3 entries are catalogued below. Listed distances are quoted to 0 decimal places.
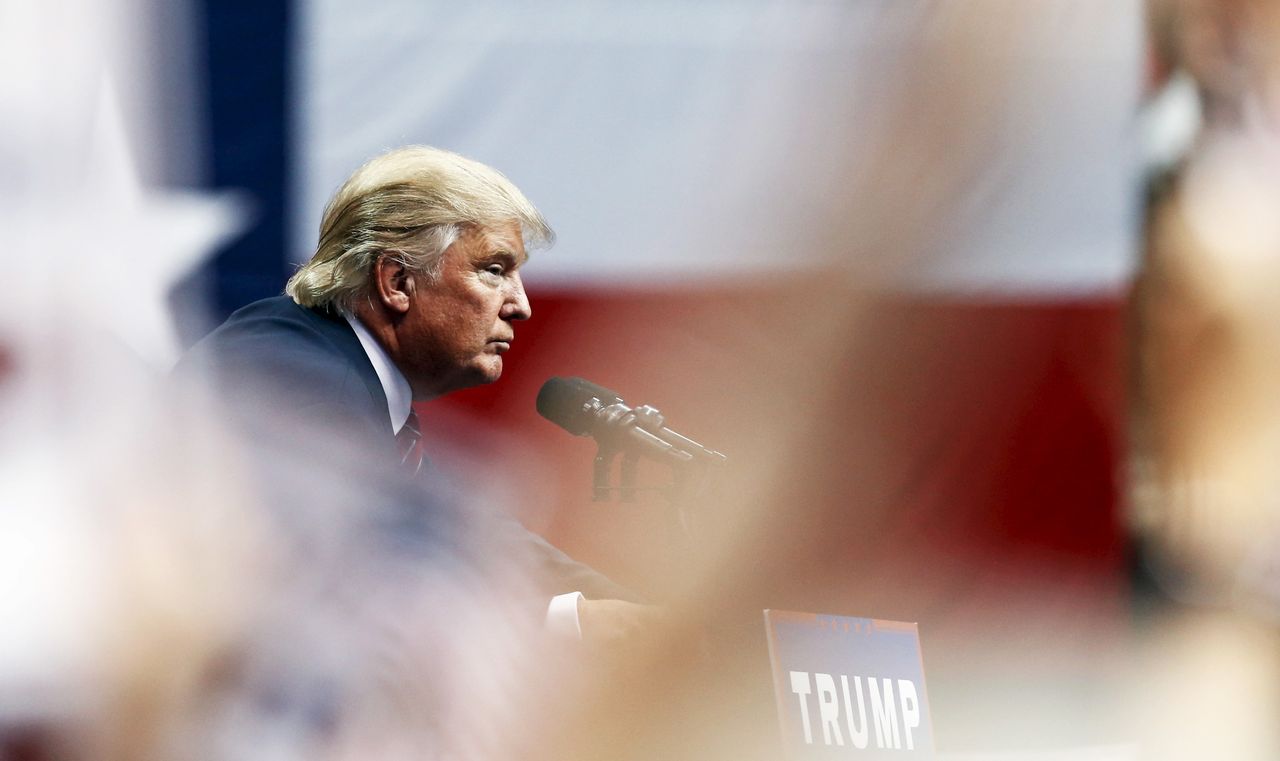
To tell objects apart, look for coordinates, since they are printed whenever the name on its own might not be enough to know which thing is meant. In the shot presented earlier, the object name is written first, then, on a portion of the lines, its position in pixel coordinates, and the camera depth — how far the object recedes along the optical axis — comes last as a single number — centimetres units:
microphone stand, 939
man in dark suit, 960
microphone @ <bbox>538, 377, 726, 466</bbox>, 940
